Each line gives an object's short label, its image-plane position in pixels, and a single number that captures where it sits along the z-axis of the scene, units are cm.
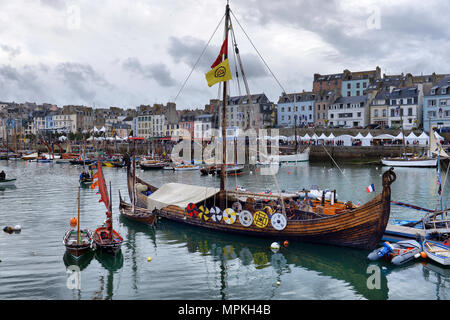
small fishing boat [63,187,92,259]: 1752
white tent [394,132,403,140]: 6982
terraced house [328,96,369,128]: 8581
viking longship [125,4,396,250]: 1762
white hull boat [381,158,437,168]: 5825
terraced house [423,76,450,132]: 7450
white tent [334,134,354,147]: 7362
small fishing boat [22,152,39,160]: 9081
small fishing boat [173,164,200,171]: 6493
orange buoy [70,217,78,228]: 2256
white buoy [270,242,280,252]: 1914
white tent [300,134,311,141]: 7786
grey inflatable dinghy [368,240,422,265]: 1700
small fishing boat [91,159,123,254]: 1803
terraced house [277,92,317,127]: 9798
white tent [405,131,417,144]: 6618
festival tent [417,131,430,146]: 6481
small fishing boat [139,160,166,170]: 6750
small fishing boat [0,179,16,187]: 4199
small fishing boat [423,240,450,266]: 1652
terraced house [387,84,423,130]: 7869
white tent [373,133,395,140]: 6907
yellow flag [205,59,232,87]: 2092
